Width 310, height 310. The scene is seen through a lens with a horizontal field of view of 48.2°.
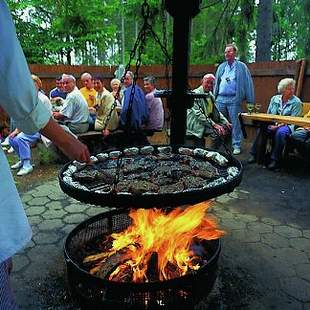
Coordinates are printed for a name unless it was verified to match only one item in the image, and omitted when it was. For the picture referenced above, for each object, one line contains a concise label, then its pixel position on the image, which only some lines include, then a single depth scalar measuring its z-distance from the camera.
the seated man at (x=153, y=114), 7.11
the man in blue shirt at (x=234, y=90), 7.64
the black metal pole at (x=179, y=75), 3.08
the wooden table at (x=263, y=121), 5.78
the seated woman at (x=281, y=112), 6.23
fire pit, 2.25
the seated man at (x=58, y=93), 9.06
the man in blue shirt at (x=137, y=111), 6.71
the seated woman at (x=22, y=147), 6.36
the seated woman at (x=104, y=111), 7.03
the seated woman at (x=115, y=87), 8.10
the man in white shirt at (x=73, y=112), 6.85
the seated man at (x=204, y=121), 6.42
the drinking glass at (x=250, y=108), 6.79
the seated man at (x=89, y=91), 8.70
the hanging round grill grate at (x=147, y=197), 2.13
